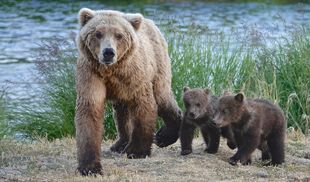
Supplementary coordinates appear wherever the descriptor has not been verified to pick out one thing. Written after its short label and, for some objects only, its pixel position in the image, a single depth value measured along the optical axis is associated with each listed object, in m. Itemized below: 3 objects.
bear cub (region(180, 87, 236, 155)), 18.05
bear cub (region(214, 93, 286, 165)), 17.30
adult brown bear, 16.47
